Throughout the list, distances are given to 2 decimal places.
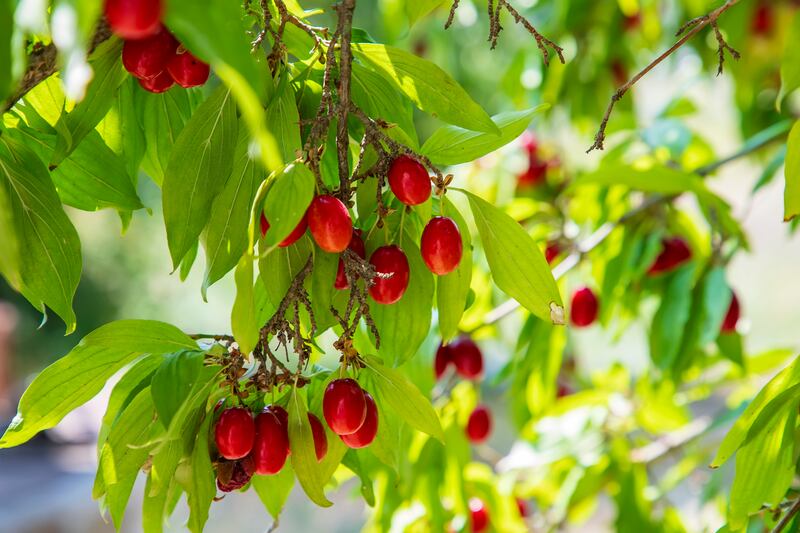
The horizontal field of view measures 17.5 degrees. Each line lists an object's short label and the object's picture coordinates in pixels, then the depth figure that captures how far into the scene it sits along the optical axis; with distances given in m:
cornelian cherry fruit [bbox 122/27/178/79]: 0.82
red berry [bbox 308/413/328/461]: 0.86
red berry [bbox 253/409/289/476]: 0.84
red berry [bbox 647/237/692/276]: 1.27
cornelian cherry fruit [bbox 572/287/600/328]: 1.38
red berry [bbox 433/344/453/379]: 1.16
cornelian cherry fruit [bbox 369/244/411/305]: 0.83
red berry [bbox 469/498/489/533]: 1.38
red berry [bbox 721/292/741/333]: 1.22
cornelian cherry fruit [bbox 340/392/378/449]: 0.84
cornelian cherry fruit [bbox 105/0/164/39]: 0.71
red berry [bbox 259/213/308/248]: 0.81
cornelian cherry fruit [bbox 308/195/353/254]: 0.81
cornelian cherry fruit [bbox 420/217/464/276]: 0.83
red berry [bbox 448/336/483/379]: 1.17
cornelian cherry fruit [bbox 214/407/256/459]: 0.83
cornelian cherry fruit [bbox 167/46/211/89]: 0.83
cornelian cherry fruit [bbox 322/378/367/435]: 0.83
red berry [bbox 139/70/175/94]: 0.84
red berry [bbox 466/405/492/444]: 1.41
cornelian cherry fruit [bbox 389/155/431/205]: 0.82
